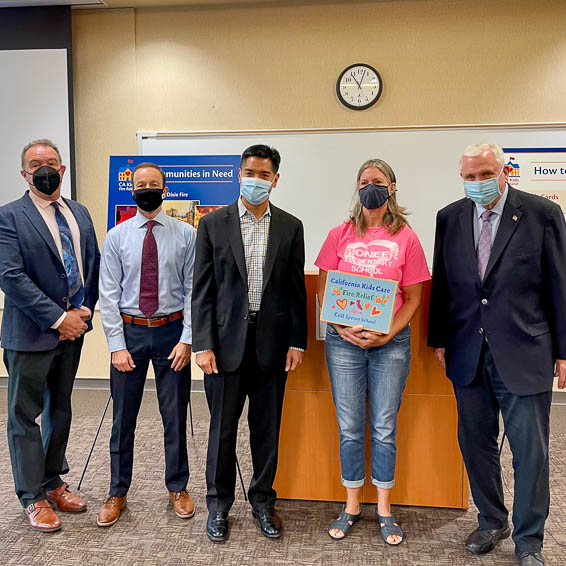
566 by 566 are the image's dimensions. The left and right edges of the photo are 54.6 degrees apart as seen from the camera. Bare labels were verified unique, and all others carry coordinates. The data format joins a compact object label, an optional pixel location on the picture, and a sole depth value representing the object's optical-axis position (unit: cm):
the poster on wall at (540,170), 439
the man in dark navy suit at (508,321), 208
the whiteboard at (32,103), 468
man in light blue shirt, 248
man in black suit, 230
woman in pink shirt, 229
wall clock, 449
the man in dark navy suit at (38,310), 242
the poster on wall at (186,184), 447
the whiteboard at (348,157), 446
